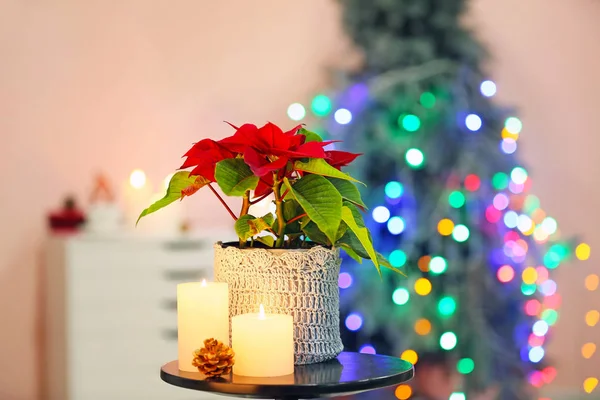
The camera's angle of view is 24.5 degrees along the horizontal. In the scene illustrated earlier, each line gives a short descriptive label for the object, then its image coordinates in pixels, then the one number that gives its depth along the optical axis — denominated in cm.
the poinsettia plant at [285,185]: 163
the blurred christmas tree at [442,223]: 376
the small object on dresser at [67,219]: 415
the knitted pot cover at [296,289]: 168
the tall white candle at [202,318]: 165
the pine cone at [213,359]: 158
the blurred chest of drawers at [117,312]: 380
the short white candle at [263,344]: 159
